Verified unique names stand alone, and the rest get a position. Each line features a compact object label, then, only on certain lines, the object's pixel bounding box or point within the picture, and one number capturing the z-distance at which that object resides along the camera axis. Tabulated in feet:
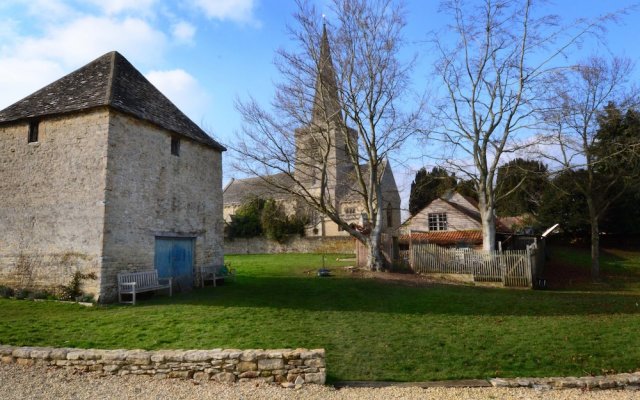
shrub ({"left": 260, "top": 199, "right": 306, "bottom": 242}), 129.39
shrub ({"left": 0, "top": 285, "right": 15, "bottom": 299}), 45.21
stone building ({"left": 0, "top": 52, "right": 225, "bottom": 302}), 43.70
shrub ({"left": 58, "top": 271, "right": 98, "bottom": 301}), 42.60
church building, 69.00
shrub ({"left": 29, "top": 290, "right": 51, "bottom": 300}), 43.80
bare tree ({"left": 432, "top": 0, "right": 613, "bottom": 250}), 68.59
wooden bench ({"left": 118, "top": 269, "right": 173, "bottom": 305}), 43.11
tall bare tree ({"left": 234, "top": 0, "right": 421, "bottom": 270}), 67.36
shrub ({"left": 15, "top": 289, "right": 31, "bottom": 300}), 44.16
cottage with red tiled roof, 90.84
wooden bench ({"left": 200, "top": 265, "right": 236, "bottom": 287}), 55.88
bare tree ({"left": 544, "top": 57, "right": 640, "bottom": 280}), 66.64
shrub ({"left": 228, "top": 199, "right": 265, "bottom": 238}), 134.72
